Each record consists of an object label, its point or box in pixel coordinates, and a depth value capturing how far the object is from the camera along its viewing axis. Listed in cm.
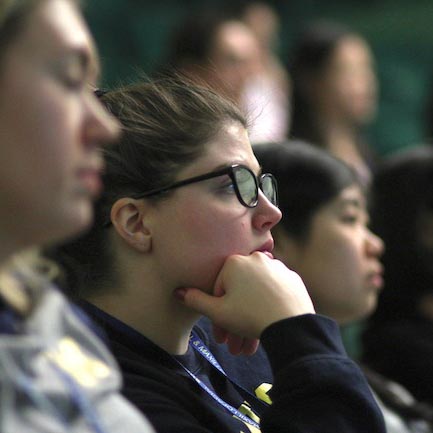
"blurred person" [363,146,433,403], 662
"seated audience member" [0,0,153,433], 271
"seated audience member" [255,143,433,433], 595
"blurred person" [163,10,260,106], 919
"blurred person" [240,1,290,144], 975
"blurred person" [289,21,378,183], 960
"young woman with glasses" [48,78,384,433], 388
